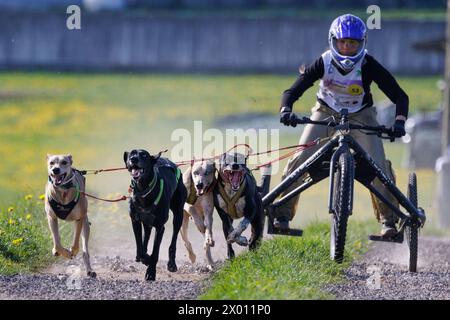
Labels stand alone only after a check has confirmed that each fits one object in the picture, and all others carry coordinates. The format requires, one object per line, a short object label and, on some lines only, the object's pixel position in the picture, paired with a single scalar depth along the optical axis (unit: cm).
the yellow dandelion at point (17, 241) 1298
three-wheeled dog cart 1184
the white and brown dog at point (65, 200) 1191
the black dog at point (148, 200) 1170
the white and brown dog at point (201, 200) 1252
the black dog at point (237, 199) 1230
